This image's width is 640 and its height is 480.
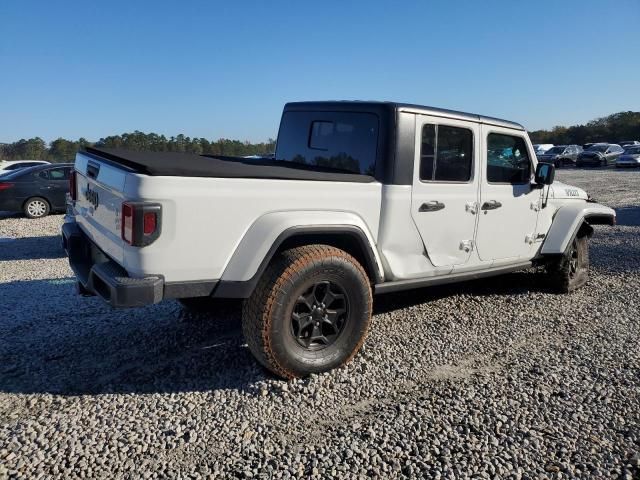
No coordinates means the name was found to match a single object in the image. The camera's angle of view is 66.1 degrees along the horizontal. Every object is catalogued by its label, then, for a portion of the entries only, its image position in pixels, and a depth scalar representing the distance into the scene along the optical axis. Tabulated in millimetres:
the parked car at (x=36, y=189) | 12055
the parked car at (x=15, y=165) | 18281
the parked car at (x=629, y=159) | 32375
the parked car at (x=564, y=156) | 37469
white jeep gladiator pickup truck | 2840
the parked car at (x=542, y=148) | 40428
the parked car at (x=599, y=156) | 35344
